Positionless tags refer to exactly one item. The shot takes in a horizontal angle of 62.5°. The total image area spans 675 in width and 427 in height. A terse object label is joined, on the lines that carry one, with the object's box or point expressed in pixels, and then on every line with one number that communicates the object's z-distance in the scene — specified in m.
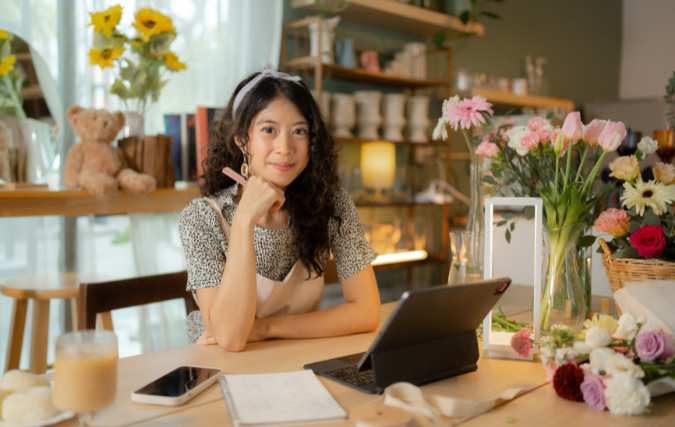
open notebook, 0.75
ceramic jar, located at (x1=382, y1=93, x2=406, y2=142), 3.23
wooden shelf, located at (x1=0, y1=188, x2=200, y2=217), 1.79
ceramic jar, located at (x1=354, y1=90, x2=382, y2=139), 3.13
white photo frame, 1.03
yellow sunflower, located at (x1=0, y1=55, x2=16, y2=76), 1.87
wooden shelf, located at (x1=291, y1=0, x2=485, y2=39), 3.01
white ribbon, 0.74
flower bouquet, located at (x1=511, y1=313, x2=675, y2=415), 0.79
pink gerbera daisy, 1.24
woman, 1.17
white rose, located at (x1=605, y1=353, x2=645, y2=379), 0.78
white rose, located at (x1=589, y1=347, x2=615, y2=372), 0.81
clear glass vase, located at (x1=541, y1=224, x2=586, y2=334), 1.07
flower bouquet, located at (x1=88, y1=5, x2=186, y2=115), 1.98
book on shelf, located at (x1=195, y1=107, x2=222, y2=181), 2.25
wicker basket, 1.10
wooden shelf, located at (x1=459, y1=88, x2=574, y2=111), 3.62
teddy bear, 1.95
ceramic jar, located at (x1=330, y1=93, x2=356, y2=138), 3.01
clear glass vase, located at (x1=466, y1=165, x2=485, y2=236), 1.30
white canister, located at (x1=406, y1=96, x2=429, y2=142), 3.33
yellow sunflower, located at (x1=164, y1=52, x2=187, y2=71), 2.10
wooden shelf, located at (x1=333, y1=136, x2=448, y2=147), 3.03
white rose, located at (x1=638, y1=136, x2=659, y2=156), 1.15
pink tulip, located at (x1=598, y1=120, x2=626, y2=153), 1.04
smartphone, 0.80
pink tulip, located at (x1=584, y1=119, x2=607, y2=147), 1.08
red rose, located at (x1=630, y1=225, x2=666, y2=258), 1.09
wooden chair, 1.19
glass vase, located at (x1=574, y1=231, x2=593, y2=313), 1.22
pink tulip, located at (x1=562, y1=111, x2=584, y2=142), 1.06
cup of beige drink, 0.65
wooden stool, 1.82
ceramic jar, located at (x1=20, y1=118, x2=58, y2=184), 1.90
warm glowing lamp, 3.21
